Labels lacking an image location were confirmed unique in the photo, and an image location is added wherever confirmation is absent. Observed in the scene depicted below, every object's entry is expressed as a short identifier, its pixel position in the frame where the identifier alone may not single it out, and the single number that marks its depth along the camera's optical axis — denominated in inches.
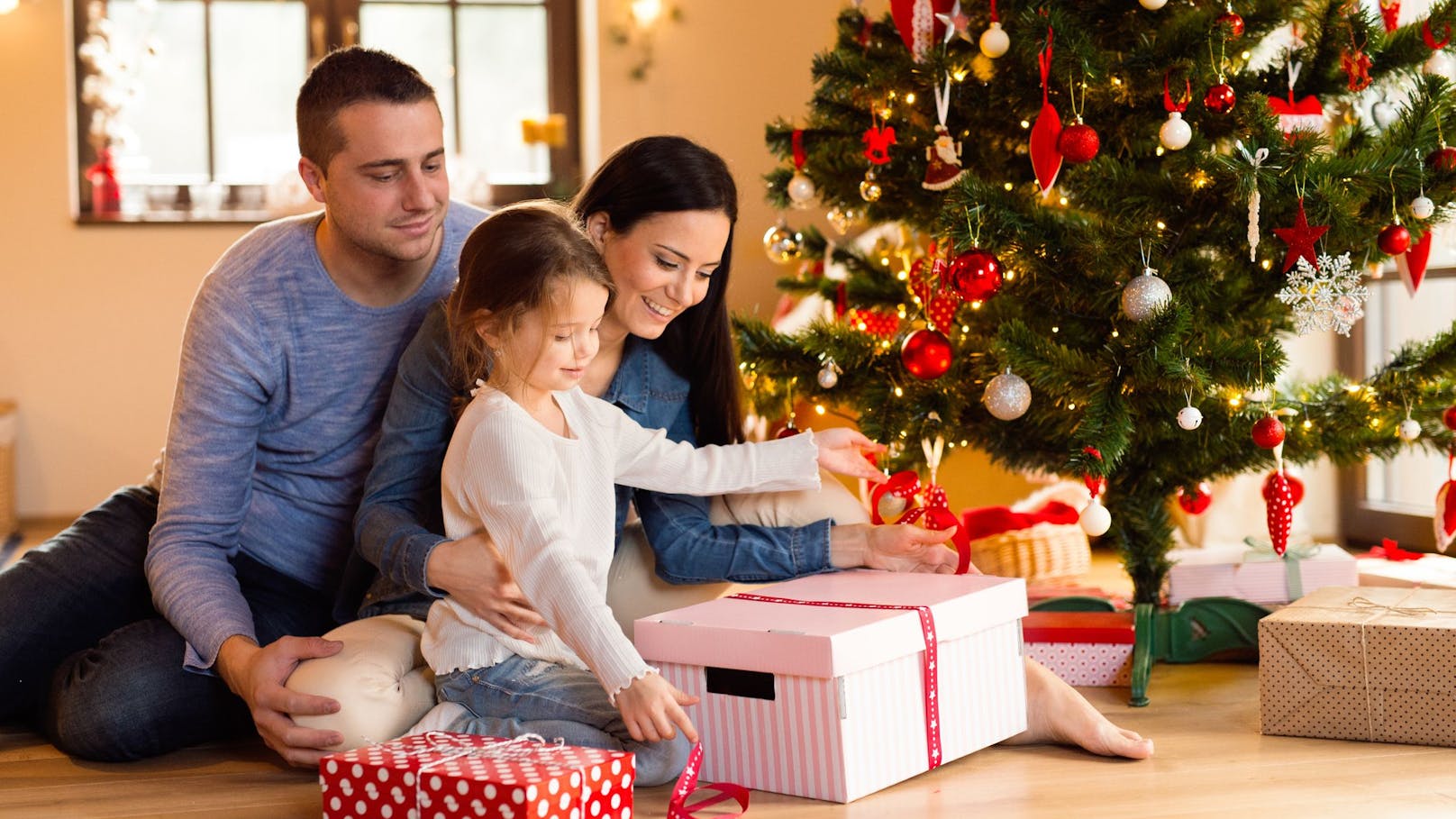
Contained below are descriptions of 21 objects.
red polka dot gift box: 122.6
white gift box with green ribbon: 156.3
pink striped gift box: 129.7
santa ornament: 146.8
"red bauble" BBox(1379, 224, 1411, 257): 140.0
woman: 135.4
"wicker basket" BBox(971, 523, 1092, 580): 174.6
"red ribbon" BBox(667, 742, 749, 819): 127.5
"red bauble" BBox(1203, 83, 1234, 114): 141.2
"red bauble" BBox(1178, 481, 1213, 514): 151.2
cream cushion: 134.5
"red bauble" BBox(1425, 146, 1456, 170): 139.8
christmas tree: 140.5
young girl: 129.4
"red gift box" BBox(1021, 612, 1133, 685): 149.0
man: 140.4
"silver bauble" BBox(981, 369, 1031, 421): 141.7
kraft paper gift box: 136.3
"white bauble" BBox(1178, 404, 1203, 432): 139.7
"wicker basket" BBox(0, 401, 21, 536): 247.3
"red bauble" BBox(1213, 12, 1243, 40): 141.2
